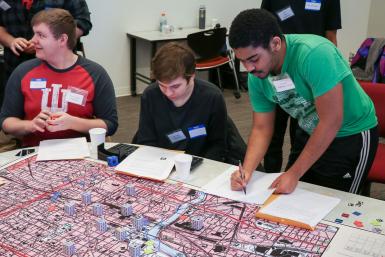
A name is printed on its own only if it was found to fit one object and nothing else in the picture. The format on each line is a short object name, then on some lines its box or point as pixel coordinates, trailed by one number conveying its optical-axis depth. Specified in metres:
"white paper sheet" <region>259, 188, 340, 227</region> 1.50
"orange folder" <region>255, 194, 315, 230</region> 1.46
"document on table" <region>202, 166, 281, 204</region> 1.66
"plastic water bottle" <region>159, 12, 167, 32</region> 5.41
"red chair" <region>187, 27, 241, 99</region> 4.90
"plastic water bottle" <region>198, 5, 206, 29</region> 5.64
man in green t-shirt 1.58
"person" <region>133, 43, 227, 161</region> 2.24
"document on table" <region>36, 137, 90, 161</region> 2.00
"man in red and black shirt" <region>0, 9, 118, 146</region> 2.28
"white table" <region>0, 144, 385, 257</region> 1.36
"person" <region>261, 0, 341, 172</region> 3.00
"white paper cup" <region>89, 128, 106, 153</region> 2.06
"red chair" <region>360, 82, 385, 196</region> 2.45
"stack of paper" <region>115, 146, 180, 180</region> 1.84
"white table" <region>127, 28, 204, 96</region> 5.08
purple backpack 3.71
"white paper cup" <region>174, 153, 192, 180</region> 1.81
